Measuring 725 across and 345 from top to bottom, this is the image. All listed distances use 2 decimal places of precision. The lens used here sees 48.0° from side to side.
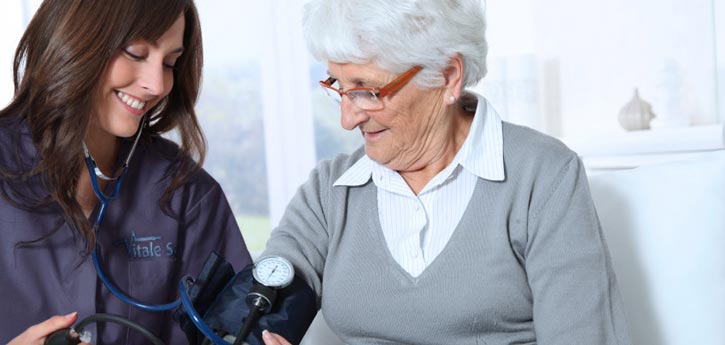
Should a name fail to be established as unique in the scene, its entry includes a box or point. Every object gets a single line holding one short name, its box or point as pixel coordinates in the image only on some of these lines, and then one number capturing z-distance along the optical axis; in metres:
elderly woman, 1.34
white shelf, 2.75
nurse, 1.55
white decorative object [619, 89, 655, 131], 2.94
